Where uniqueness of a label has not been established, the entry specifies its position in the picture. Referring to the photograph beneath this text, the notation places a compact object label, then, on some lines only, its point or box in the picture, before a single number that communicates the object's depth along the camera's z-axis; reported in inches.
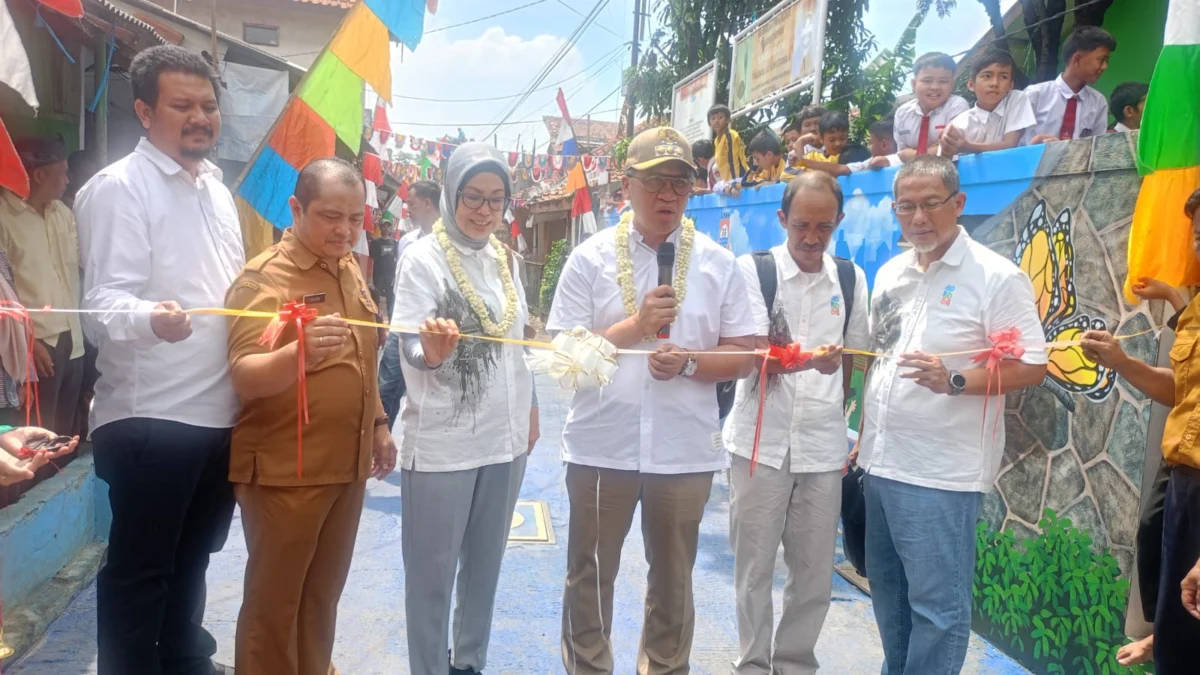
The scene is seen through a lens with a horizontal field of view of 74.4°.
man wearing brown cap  106.7
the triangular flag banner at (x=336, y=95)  153.6
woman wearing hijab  105.9
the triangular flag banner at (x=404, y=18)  161.2
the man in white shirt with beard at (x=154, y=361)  95.4
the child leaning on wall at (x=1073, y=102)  179.2
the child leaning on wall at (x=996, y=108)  177.5
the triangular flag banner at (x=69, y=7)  99.3
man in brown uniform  94.6
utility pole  658.2
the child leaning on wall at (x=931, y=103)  204.7
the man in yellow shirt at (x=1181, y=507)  86.3
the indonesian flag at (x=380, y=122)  570.9
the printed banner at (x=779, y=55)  301.7
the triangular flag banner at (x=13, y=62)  90.4
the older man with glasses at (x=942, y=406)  103.4
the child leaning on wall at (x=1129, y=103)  190.2
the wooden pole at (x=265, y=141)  151.8
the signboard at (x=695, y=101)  452.4
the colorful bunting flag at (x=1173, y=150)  100.3
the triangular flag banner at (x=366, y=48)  156.8
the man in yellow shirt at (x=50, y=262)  161.3
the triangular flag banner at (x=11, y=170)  89.8
